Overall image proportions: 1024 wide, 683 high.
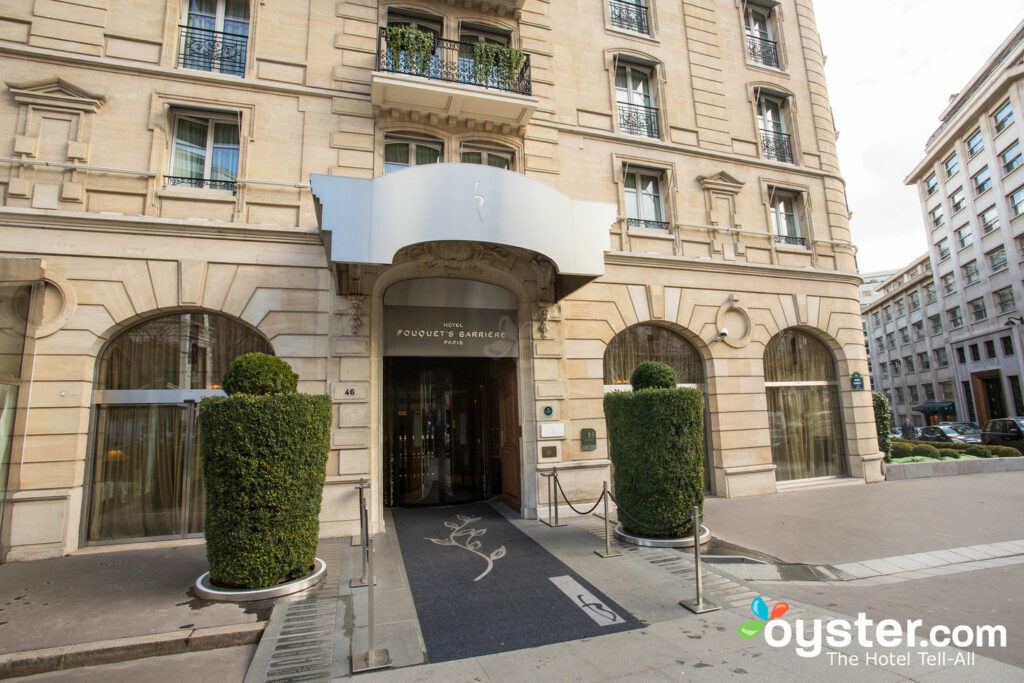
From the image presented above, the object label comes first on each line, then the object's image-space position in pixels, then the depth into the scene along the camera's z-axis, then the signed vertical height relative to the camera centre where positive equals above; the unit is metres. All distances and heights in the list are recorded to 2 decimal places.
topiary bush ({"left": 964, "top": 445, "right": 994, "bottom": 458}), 15.49 -1.53
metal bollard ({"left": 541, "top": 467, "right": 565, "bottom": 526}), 9.23 -1.54
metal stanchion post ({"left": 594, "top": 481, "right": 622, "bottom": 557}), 6.96 -1.92
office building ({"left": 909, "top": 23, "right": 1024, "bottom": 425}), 35.47 +13.97
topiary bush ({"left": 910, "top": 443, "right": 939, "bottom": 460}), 15.05 -1.46
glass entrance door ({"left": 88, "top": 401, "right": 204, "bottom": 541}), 8.04 -0.74
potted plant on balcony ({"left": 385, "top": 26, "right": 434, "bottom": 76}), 9.62 +7.29
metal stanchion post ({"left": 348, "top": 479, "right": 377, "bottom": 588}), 5.38 -1.23
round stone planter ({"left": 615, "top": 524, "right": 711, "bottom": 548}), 7.37 -1.92
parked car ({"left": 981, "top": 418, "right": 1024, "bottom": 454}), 19.56 -1.27
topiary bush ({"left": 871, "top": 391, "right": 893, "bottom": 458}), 15.06 -0.49
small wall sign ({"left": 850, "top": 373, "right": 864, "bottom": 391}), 12.79 +0.62
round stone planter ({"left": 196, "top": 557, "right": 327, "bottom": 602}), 5.50 -1.85
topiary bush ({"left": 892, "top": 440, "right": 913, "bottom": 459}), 16.16 -1.46
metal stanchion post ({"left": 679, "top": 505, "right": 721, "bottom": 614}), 5.11 -2.01
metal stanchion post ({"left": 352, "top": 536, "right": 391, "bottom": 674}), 4.11 -2.00
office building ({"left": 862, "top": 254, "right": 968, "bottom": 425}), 47.06 +5.97
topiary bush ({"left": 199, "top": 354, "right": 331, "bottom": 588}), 5.57 -0.73
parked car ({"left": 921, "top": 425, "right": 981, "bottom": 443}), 26.89 -1.74
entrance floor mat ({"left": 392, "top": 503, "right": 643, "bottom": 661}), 4.67 -2.01
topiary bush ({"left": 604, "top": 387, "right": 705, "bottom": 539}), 7.40 -0.73
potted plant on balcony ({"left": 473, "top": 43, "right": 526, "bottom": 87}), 10.14 +7.31
